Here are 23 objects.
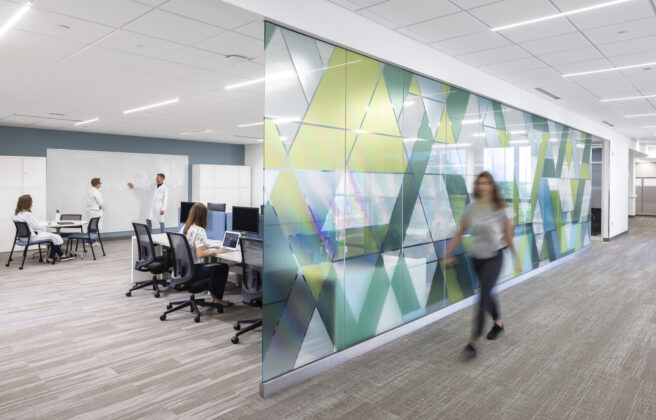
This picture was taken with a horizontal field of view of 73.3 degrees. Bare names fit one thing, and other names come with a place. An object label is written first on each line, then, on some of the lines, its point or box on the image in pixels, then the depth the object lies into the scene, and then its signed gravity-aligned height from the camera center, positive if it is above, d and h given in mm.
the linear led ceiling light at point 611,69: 4841 +1452
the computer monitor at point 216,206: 5977 -172
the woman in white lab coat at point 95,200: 8691 -135
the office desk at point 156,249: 5500 -751
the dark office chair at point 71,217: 8766 -483
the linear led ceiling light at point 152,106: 6458 +1361
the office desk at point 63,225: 8008 -582
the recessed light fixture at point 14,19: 3088 +1294
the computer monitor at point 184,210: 6254 -233
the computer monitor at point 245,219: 5043 -288
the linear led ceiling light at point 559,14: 3241 +1417
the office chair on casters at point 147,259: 5141 -775
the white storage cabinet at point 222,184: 11875 +270
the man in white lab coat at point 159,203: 7803 -168
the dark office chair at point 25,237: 7129 -723
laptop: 4941 -524
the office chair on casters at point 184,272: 4328 -782
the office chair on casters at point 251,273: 3762 -687
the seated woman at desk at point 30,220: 7230 -445
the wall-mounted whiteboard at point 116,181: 9797 +293
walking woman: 3406 -324
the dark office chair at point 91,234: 7785 -728
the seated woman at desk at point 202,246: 4453 -531
